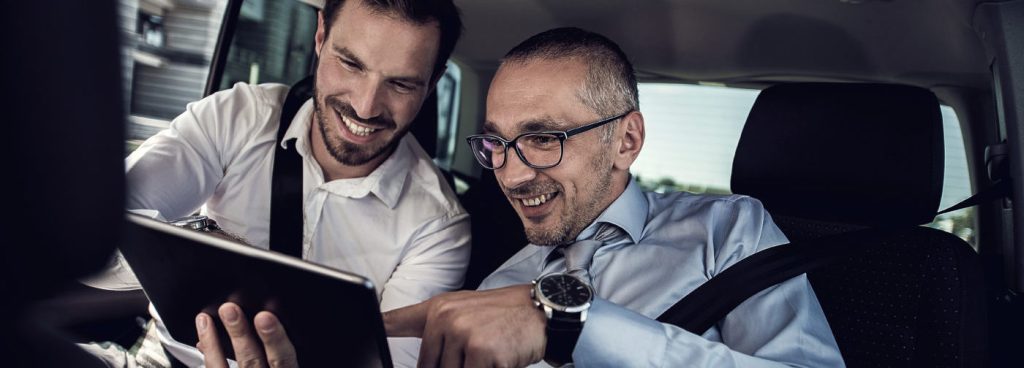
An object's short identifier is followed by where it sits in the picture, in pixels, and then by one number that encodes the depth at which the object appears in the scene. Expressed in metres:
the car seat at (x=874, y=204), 1.38
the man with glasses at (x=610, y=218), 1.25
